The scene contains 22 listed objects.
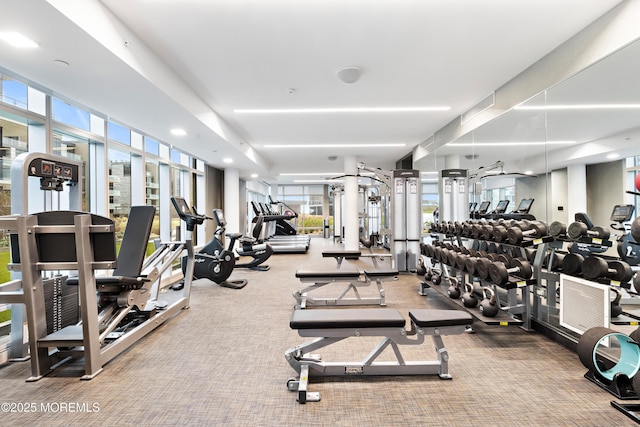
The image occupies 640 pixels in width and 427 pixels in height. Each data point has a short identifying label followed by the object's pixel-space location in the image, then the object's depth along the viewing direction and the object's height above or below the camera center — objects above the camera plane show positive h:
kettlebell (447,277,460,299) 3.65 -0.87
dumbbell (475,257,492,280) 3.18 -0.54
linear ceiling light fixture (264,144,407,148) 7.86 +1.54
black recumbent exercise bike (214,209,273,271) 5.21 -0.69
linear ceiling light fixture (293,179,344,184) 15.44 +1.43
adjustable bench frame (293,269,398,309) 3.97 -0.81
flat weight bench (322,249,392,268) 4.94 -0.63
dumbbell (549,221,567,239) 2.97 -0.18
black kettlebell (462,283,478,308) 3.28 -0.87
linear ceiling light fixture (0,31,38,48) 2.39 +1.26
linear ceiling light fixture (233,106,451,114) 5.17 +1.56
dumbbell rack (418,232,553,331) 2.89 -0.88
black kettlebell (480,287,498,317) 2.93 -0.83
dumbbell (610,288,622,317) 2.62 -0.76
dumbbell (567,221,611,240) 2.65 -0.18
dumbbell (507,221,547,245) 3.07 -0.20
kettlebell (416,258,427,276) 4.55 -0.80
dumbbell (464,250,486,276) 3.40 -0.52
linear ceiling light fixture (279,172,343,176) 12.88 +1.46
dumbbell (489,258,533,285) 2.98 -0.54
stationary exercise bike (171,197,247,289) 5.09 -0.78
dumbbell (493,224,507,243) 3.34 -0.23
